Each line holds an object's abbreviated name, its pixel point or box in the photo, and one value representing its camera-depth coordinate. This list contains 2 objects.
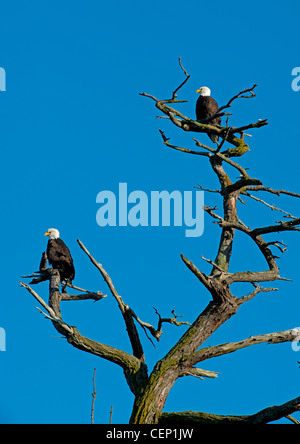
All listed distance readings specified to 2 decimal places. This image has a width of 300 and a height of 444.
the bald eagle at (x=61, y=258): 19.14
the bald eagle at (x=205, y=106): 22.64
